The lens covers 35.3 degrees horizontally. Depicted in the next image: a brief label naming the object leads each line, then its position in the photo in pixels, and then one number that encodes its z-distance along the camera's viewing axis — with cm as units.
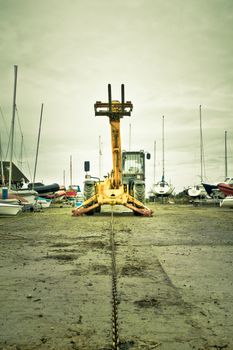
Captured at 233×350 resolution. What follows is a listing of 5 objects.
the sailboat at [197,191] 4141
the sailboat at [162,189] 4234
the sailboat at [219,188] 3106
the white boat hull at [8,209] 1827
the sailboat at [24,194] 2368
